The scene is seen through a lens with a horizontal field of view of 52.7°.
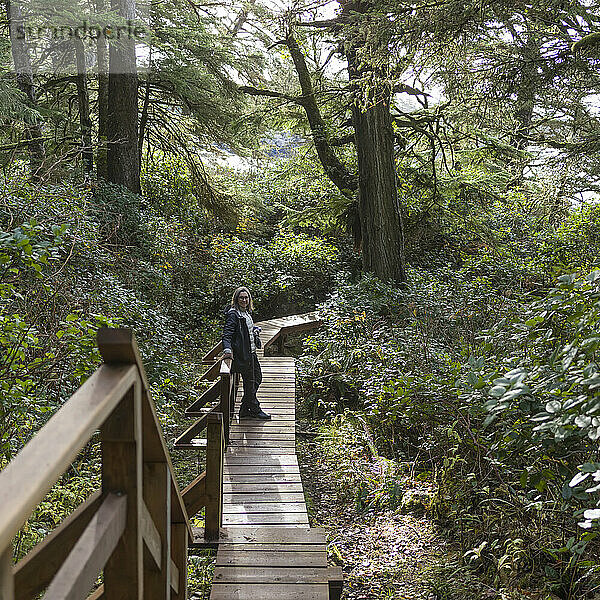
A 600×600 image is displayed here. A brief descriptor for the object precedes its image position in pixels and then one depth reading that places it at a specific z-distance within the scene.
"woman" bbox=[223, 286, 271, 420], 8.12
